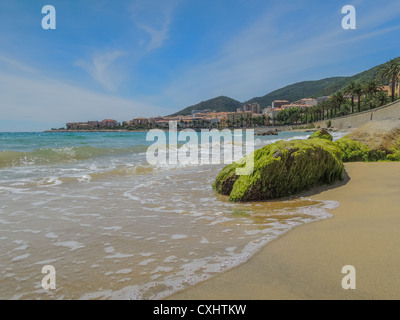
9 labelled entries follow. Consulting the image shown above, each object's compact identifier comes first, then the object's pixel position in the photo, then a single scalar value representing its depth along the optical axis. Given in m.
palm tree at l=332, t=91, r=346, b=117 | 93.69
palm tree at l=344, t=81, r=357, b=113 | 76.16
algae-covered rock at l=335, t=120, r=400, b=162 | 8.13
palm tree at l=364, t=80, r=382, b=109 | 70.81
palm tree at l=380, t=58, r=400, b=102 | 56.86
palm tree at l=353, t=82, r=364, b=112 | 74.62
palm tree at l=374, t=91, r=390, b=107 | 71.94
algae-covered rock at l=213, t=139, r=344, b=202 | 5.24
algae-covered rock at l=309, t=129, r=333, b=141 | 9.93
